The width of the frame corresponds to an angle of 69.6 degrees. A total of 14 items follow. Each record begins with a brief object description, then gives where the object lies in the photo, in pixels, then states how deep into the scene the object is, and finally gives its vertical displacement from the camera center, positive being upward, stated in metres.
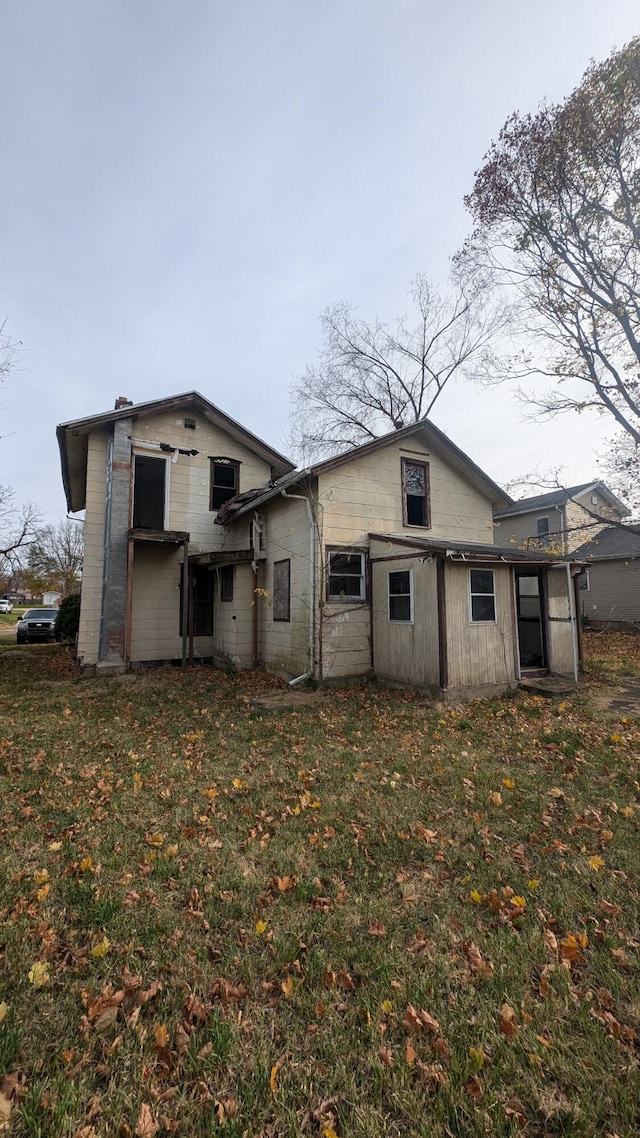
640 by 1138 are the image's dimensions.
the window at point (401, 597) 9.91 +0.30
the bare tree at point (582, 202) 13.12 +12.80
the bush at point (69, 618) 19.59 -0.22
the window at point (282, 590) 11.66 +0.54
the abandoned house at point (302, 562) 9.72 +1.18
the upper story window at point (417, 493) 12.33 +3.16
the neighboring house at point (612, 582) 22.17 +1.34
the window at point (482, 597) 9.62 +0.26
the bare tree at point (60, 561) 33.88 +4.03
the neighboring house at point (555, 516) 25.83 +5.54
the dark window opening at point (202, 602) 14.68 +0.31
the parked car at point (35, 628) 23.72 -0.76
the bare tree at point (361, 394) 25.25 +12.31
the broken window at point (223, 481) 14.63 +4.19
